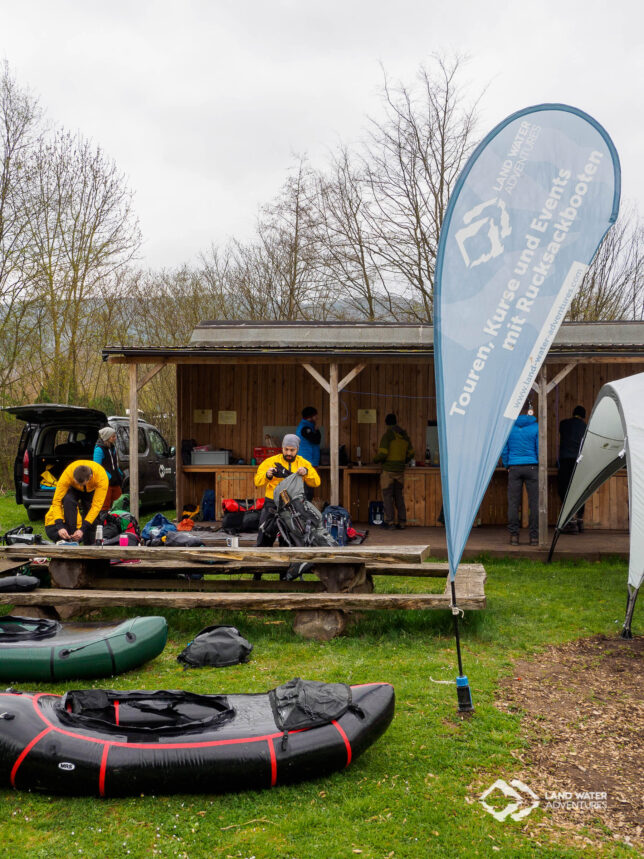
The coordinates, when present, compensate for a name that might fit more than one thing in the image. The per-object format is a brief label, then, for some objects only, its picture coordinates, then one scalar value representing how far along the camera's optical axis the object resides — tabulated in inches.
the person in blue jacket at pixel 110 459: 412.5
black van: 509.4
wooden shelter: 508.4
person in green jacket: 470.9
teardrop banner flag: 182.2
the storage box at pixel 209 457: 515.2
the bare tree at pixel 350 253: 980.6
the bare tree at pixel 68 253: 794.8
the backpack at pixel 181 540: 312.5
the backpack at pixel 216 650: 234.2
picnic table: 259.4
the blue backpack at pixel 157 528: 323.9
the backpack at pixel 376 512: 506.3
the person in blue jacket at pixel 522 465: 420.8
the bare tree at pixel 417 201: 933.2
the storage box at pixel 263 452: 518.9
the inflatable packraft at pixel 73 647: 215.9
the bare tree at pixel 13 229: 757.3
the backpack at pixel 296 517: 299.7
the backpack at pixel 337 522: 366.6
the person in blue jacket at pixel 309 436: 484.1
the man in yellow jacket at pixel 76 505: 320.2
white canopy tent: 260.1
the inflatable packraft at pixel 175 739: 148.5
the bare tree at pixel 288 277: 1015.6
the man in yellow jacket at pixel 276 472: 313.6
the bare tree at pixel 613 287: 949.1
